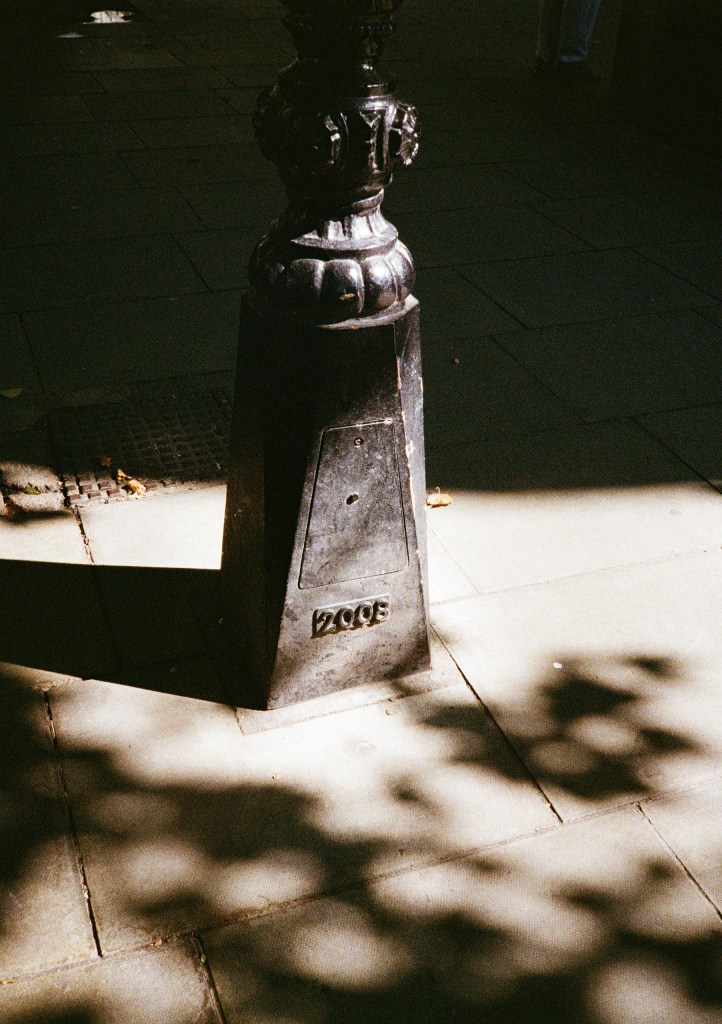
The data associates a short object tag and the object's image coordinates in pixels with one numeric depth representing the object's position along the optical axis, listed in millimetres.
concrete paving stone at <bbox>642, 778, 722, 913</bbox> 2553
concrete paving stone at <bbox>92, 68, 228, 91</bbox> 9734
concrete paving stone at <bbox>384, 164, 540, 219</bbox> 7074
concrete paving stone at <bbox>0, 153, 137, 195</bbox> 6988
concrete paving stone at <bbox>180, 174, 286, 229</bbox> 6609
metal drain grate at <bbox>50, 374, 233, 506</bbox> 4004
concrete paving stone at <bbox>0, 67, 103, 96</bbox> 9414
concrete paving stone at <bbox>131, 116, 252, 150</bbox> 8172
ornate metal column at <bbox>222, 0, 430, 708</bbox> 2234
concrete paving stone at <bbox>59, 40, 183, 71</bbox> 10477
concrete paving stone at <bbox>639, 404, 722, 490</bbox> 4332
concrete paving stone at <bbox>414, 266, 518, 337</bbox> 5289
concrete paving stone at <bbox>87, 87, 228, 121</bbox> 8867
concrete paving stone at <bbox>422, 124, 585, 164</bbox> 8195
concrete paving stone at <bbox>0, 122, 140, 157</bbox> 7816
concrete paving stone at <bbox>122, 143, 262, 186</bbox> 7336
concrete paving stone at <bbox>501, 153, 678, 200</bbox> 7516
